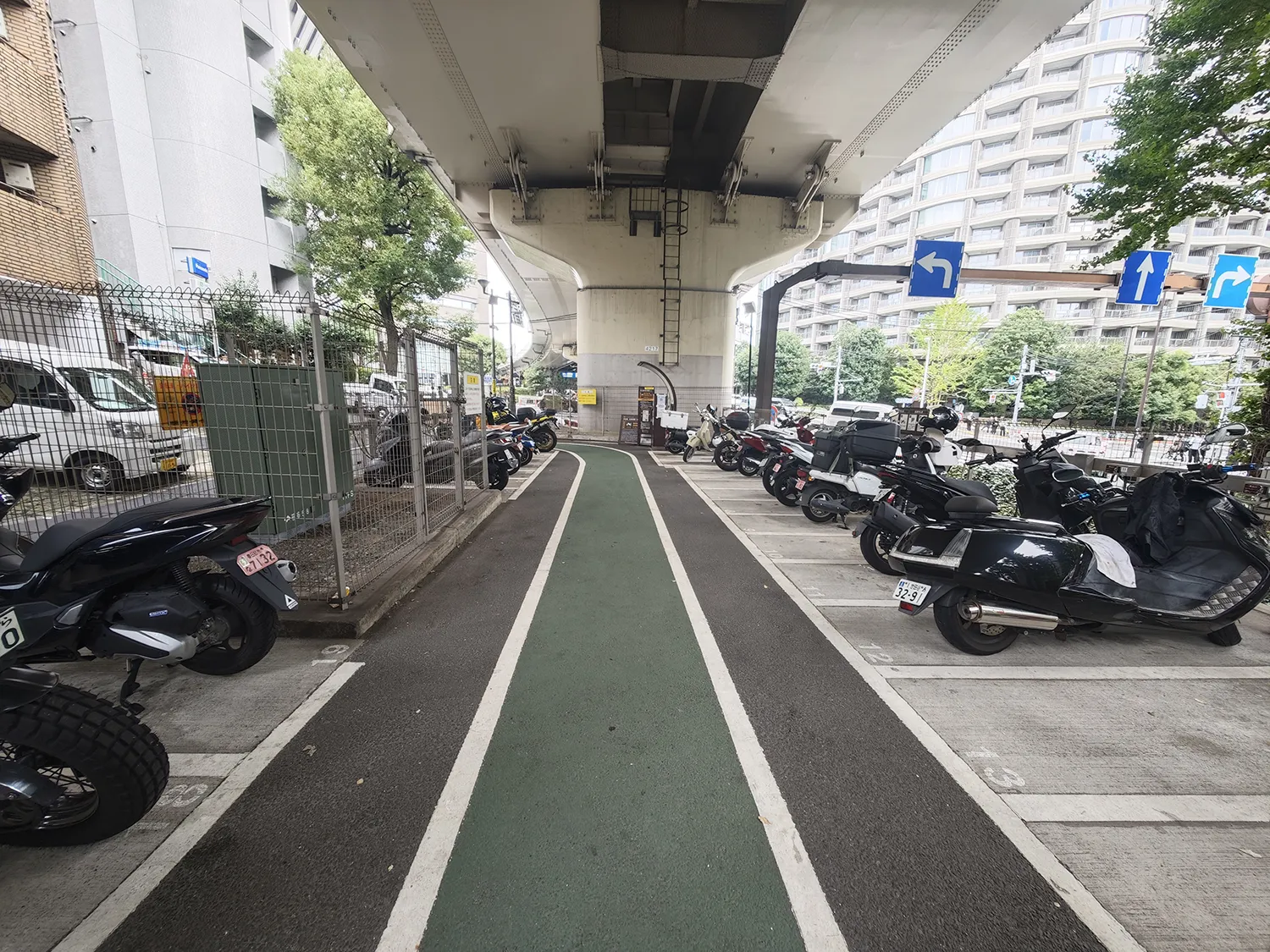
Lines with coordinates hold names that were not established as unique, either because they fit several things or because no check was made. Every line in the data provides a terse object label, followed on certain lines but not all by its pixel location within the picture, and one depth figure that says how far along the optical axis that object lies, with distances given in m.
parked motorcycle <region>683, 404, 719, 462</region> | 12.13
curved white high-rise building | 35.09
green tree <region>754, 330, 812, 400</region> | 42.03
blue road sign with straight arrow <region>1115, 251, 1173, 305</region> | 8.33
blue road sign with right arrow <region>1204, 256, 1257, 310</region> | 8.02
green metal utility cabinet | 4.07
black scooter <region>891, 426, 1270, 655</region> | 3.03
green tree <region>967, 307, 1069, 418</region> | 28.62
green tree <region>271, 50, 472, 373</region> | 16.88
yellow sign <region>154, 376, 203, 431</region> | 4.11
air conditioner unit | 9.71
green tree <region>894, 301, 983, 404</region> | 28.44
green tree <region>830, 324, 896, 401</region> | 38.59
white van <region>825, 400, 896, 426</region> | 16.03
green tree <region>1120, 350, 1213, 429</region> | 25.75
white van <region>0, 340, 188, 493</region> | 3.38
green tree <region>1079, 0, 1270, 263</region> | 5.56
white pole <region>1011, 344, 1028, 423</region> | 25.70
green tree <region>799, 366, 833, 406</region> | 42.75
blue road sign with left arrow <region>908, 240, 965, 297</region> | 9.90
